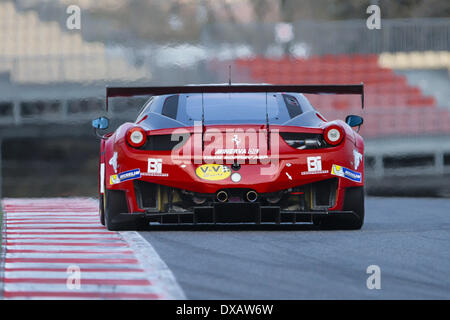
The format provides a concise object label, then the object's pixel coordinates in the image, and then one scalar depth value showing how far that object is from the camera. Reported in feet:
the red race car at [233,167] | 51.11
